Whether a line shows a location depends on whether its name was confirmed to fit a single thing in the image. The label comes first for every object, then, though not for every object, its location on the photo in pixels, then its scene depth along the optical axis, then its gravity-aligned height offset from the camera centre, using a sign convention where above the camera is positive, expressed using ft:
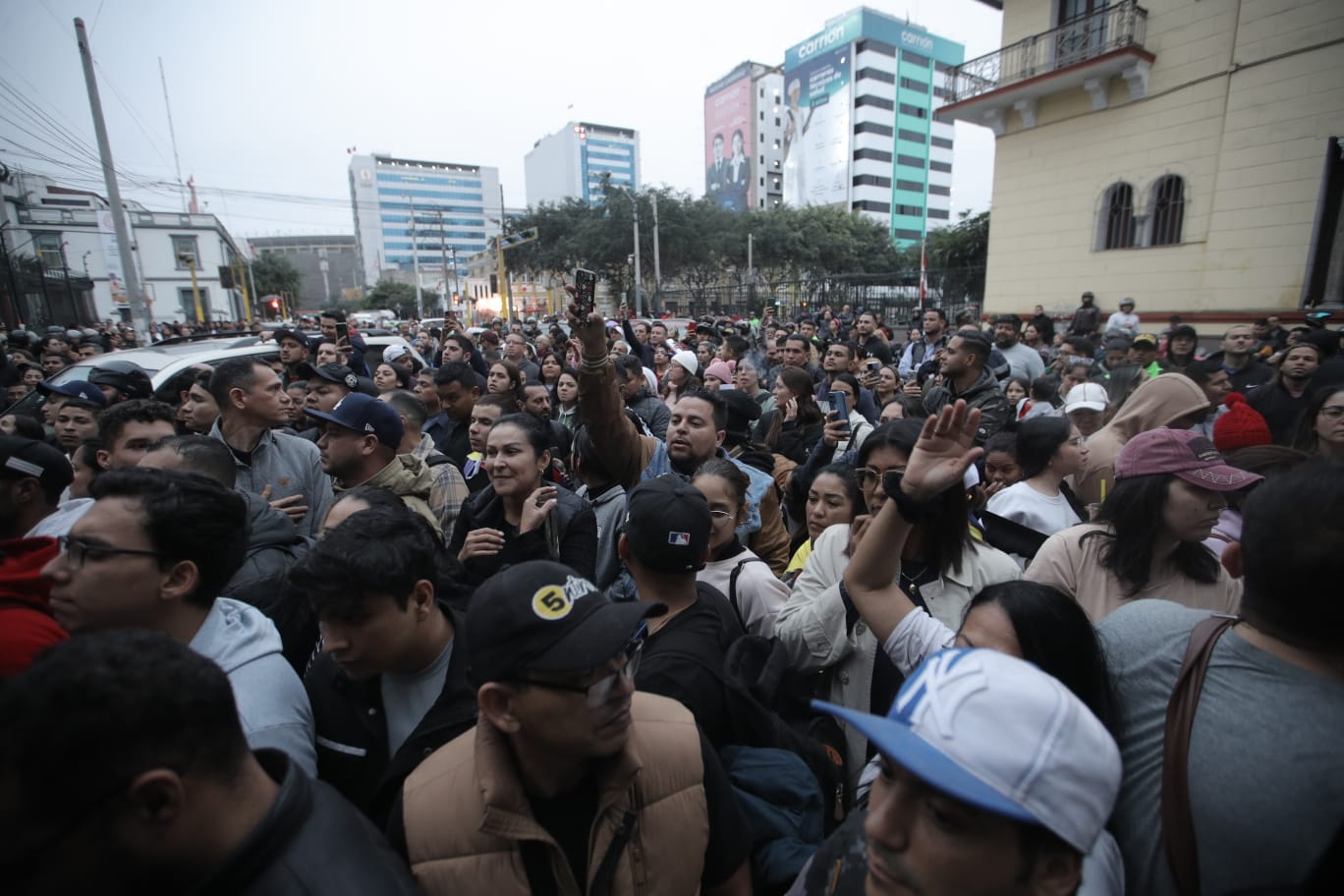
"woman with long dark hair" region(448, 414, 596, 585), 9.37 -3.04
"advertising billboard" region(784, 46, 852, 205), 233.55 +70.71
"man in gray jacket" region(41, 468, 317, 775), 5.53 -2.28
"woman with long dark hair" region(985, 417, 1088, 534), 10.11 -2.74
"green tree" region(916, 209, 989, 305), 67.10 +6.67
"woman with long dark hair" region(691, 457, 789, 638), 7.93 -3.35
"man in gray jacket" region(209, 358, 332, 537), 11.70 -2.05
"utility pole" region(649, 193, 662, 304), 117.47 +8.26
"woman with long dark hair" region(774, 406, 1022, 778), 6.70 -3.17
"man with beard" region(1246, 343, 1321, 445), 16.40 -2.43
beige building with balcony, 36.65 +9.94
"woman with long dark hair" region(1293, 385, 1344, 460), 10.69 -2.14
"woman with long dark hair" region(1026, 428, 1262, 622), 6.86 -2.45
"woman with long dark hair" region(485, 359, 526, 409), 18.76 -1.79
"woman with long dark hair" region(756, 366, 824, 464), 16.47 -2.86
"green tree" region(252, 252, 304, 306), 222.07 +17.98
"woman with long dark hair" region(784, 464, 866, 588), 9.82 -2.94
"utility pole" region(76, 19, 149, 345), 42.98 +6.97
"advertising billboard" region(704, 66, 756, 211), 289.53 +80.04
